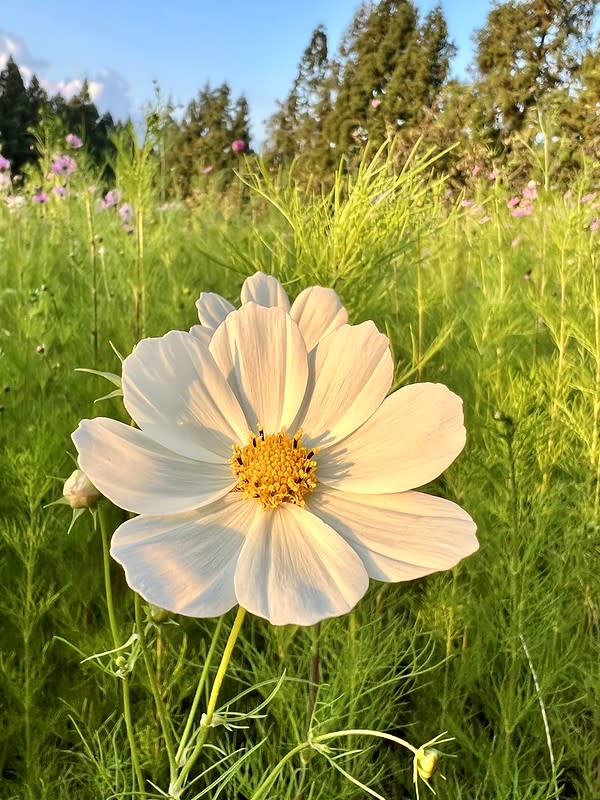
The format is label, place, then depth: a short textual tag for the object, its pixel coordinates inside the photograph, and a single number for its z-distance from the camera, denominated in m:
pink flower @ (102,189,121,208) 2.88
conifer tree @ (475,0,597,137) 9.50
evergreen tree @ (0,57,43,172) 20.11
